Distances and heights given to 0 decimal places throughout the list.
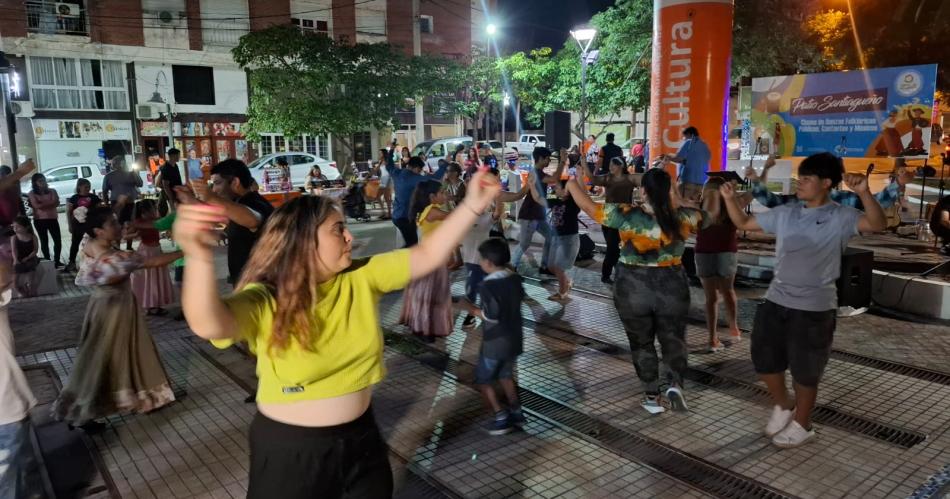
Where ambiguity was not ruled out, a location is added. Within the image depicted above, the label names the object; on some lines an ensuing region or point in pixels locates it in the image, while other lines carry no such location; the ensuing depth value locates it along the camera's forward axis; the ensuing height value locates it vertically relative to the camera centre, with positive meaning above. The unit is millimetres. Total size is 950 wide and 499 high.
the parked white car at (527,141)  38188 +355
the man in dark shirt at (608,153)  13062 -127
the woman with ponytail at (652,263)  4621 -799
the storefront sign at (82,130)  27578 +929
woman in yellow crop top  2137 -650
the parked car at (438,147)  28812 +63
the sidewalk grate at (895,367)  5664 -1925
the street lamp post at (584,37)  17641 +2853
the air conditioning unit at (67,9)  28005 +5870
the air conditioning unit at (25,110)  26642 +1665
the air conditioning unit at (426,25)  39525 +7142
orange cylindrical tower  12086 +1359
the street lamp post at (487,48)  37781 +5671
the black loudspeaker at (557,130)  9336 +233
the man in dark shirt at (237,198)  5211 -364
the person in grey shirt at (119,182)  11438 -519
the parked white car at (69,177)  22016 -815
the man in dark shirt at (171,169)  10838 -286
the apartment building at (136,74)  27594 +3365
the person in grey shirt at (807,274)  4012 -771
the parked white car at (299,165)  24156 -554
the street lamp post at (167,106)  27688 +1874
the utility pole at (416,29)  32250 +5628
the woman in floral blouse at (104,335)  4688 -1290
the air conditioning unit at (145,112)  29391 +1702
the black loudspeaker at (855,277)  7211 -1417
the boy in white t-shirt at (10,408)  3055 -1151
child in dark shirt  4543 -1226
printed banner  11570 +567
